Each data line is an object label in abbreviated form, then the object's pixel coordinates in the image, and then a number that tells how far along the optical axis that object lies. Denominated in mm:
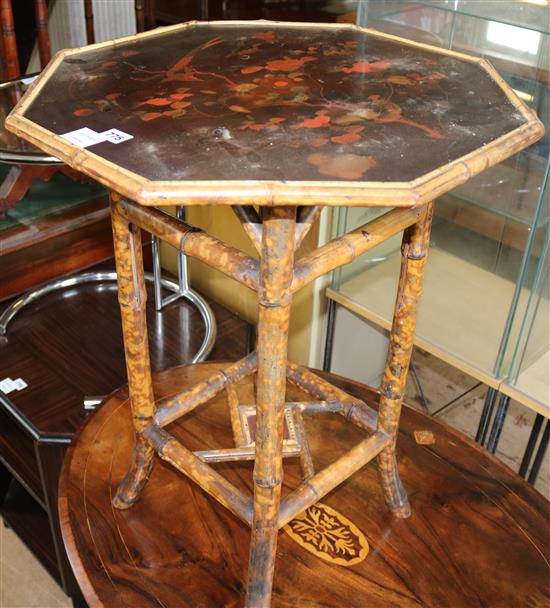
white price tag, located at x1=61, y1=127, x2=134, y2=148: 839
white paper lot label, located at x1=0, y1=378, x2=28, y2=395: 1799
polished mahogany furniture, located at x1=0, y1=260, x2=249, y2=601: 1715
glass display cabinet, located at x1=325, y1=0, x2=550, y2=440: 1544
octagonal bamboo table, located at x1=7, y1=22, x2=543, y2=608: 781
